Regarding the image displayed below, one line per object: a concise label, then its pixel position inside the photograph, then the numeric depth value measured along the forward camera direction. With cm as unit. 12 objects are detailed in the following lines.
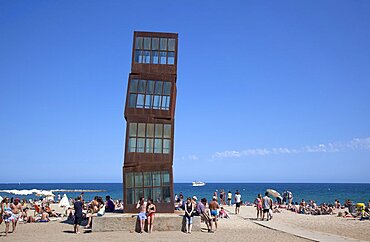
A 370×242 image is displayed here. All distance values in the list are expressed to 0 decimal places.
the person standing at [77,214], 1798
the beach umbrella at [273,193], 4339
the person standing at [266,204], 2444
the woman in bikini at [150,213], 1833
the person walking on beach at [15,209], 1800
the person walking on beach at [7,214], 1734
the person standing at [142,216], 1825
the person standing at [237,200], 2923
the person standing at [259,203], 2559
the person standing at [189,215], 1839
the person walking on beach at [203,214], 1883
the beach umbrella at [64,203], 3005
